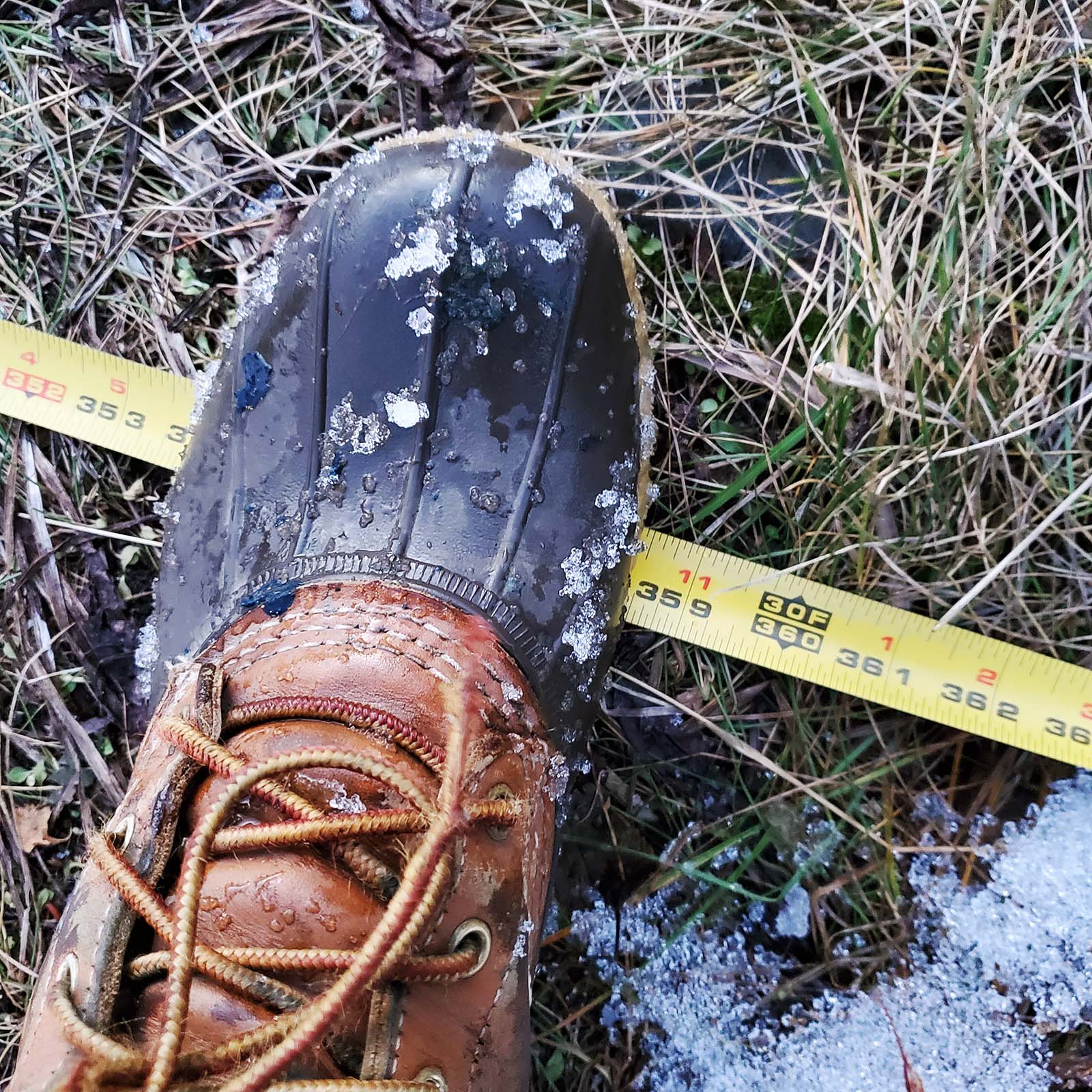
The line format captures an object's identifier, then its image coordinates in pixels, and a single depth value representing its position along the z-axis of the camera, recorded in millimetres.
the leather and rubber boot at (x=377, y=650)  216
